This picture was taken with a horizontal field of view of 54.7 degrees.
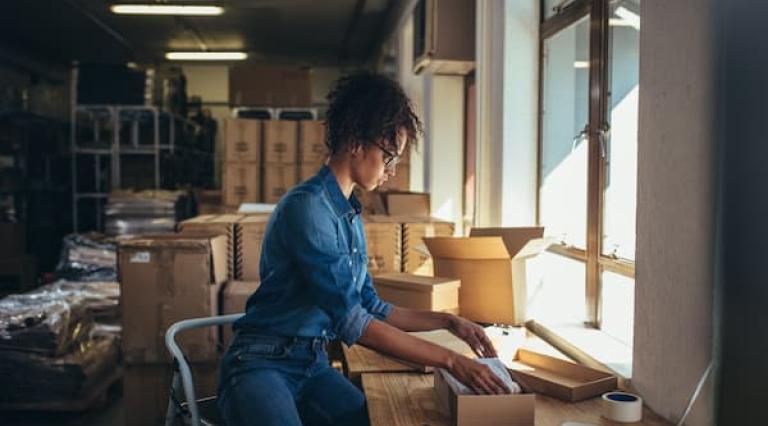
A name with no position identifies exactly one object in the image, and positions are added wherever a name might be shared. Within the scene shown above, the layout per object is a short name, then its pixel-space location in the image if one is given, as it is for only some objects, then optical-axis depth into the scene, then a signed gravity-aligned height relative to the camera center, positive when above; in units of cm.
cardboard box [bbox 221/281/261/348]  349 -55
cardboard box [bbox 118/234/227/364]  331 -47
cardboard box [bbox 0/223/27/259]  736 -58
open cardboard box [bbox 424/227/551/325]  259 -30
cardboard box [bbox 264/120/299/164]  640 +37
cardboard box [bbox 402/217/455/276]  400 -27
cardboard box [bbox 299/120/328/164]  654 +38
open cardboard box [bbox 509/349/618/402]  189 -52
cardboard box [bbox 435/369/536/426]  158 -48
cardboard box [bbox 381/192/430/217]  443 -12
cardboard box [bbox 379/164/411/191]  580 +4
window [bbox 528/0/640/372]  252 +8
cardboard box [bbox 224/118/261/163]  626 +37
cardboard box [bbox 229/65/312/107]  743 +96
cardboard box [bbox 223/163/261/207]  630 +0
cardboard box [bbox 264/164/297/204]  640 +4
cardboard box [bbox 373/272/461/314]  248 -37
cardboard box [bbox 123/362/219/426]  340 -95
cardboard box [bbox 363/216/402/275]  395 -32
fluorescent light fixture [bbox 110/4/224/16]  730 +178
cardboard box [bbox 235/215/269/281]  388 -34
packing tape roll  171 -52
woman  167 -28
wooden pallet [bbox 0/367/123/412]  407 -122
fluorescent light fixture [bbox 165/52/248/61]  1062 +188
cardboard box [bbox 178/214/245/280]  384 -24
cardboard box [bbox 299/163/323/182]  655 +13
